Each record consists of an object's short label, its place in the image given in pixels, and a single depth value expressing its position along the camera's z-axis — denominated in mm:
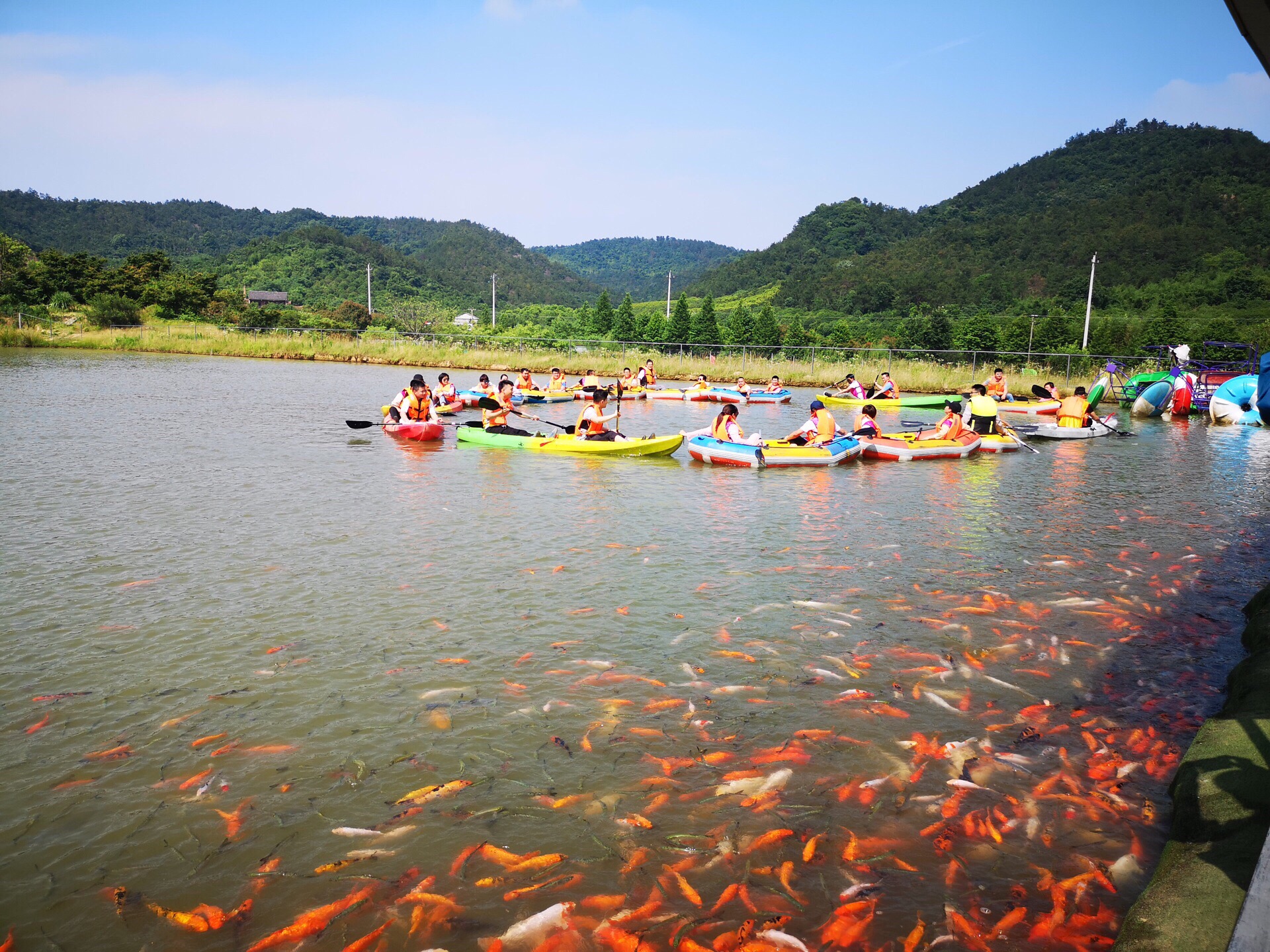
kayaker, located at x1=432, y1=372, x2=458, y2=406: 24680
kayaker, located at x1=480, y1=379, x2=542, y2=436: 19406
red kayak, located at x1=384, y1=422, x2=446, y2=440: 20391
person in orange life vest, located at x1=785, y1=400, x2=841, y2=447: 18625
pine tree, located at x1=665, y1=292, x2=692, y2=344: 87500
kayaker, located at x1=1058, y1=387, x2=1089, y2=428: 24266
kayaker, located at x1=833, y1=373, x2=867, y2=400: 33438
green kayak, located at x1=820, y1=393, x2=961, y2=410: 32469
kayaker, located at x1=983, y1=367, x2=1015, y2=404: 28781
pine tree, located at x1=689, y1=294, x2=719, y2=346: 88875
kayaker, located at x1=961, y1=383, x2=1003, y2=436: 21969
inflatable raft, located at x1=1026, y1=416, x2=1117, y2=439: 23844
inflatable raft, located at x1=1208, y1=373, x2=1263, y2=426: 28472
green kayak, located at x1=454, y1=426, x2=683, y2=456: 18094
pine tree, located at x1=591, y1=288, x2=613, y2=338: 105438
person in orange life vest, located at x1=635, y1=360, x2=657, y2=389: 34031
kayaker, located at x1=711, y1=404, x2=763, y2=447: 18109
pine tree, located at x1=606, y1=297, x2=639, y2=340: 99000
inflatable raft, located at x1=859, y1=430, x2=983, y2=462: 19672
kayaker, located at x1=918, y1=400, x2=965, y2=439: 20312
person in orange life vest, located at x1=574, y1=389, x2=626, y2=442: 18734
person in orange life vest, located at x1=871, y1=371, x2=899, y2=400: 32844
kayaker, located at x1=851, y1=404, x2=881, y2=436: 19203
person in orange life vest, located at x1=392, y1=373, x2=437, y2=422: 20484
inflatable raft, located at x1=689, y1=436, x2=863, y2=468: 17562
